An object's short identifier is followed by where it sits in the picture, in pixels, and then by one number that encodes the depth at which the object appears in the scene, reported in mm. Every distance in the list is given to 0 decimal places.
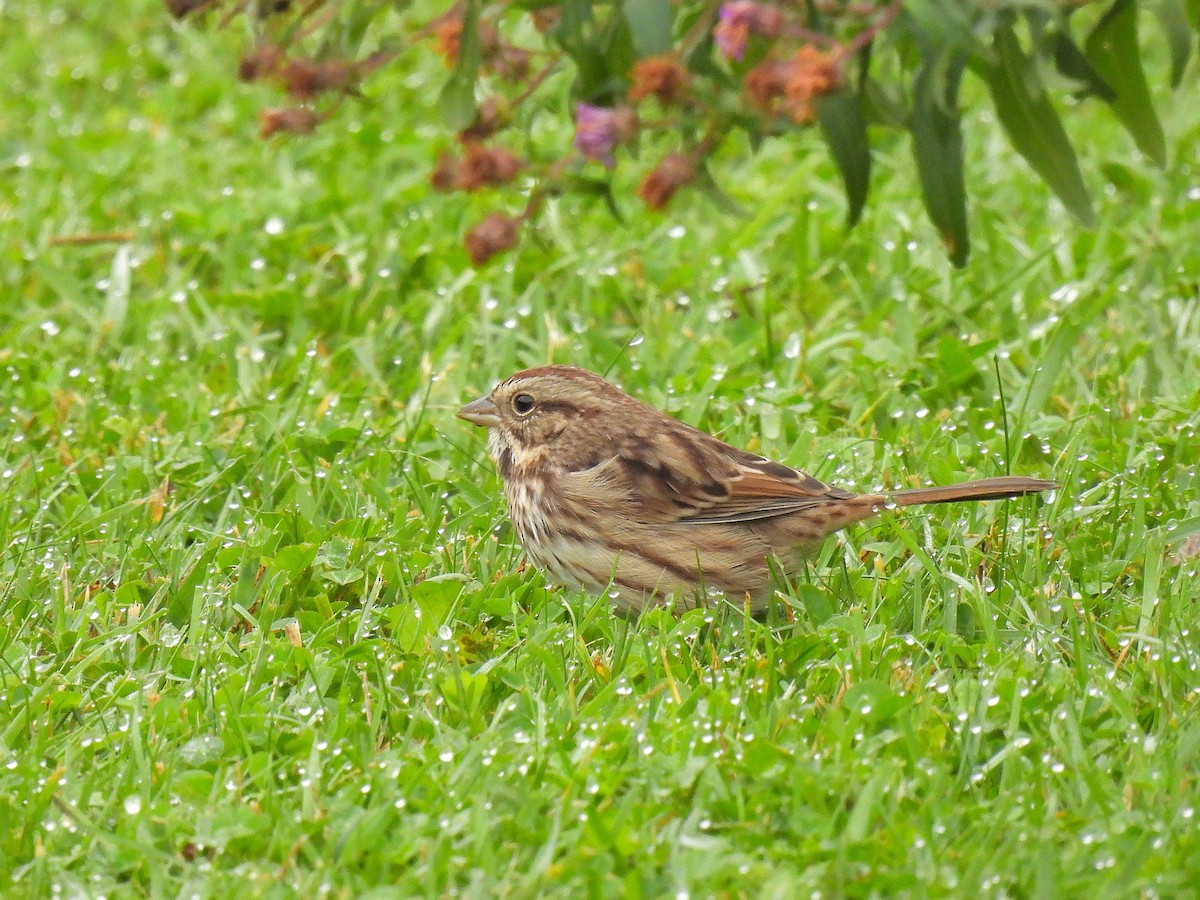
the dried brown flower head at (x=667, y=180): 7723
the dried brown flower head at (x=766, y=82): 6809
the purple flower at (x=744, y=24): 6770
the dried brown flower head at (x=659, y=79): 7121
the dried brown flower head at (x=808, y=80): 6621
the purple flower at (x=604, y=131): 7547
